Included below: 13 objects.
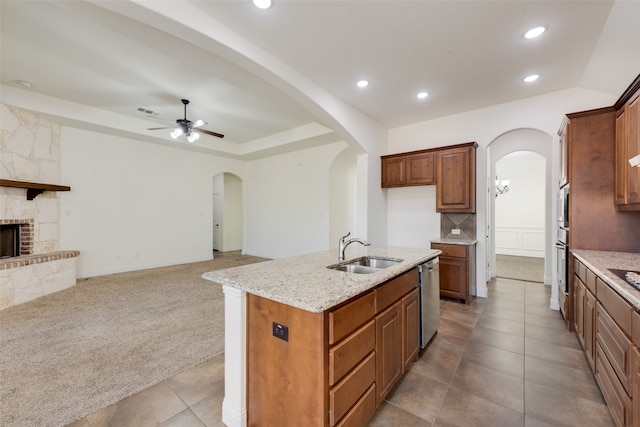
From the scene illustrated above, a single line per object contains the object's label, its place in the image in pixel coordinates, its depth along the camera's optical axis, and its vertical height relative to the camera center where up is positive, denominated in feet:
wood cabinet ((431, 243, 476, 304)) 12.42 -2.79
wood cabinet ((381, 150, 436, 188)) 14.43 +2.49
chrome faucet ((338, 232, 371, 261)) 7.79 -1.05
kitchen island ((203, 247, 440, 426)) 4.27 -2.39
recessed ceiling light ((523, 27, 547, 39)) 7.86 +5.44
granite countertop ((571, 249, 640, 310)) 4.67 -1.33
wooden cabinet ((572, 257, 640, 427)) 4.50 -2.75
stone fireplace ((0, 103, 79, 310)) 12.55 +0.01
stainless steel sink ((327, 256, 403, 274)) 7.32 -1.52
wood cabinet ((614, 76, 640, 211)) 7.12 +1.85
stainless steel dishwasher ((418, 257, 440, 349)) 7.82 -2.72
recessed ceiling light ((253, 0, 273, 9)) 6.84 +5.46
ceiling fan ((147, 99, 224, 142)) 14.78 +4.80
